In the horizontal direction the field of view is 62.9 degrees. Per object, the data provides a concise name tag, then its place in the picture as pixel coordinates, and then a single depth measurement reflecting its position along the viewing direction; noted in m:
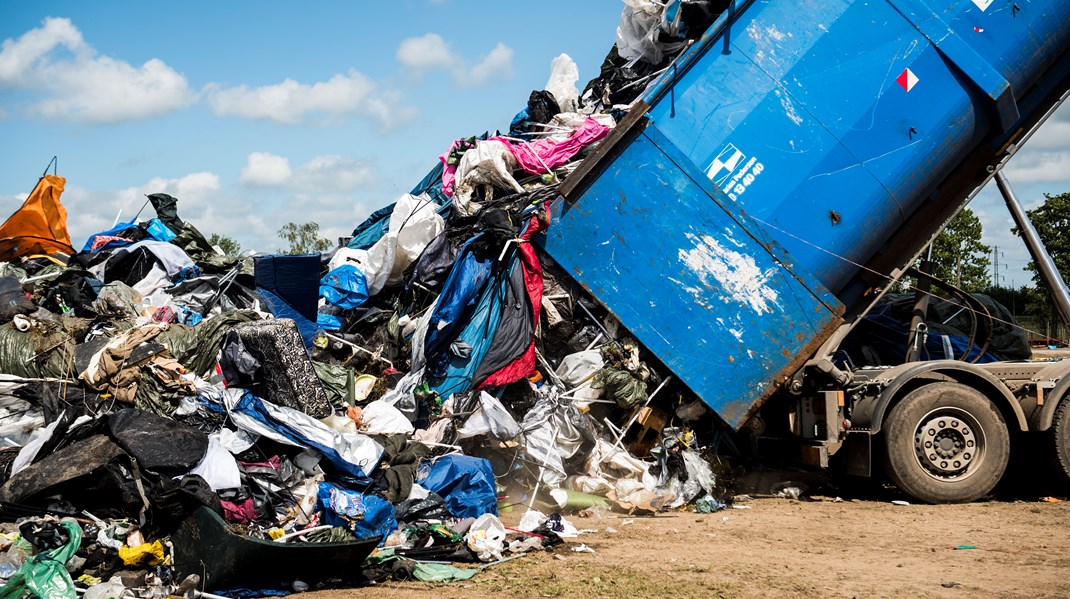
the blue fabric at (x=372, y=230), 7.73
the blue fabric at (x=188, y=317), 6.86
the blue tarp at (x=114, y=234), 7.94
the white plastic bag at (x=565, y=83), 8.07
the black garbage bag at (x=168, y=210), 8.32
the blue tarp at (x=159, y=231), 8.10
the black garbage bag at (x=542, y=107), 7.89
